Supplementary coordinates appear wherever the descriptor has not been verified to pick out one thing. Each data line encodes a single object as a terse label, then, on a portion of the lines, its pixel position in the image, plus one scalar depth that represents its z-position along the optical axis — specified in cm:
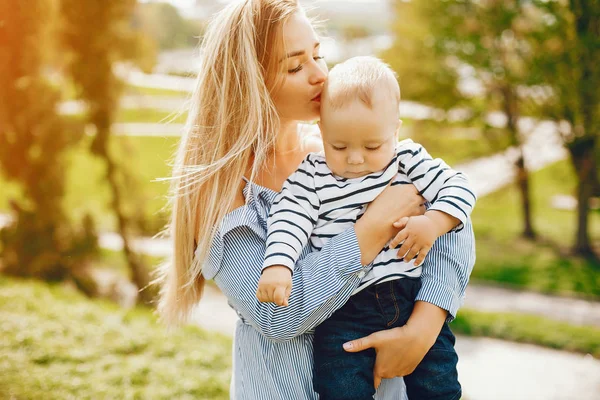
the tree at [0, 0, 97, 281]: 524
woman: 158
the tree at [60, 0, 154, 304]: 509
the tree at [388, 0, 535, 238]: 829
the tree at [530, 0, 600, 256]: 734
